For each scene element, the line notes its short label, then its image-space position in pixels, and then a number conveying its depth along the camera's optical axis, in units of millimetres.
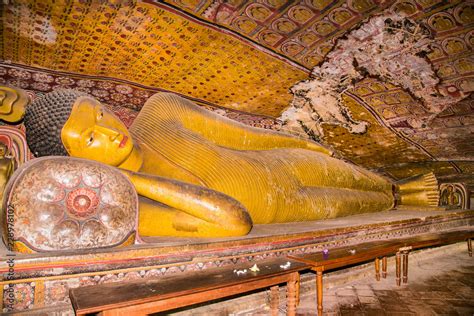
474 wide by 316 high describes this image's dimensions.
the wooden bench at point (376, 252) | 2031
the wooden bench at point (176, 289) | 1268
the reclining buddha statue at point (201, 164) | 2051
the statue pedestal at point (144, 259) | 1439
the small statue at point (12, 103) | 2225
